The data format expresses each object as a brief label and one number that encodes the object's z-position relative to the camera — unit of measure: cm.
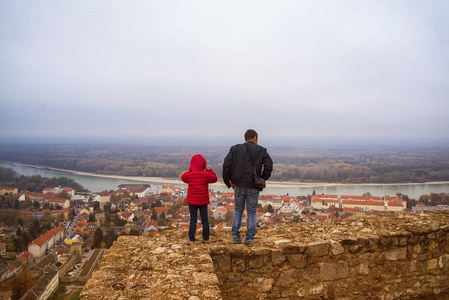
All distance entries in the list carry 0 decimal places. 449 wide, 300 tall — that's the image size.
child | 299
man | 280
